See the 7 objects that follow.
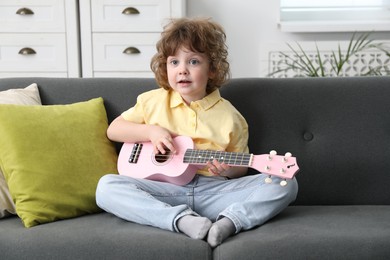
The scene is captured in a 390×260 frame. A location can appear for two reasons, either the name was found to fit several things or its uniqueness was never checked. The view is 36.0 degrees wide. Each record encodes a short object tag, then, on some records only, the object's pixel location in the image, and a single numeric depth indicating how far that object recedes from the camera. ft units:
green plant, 10.73
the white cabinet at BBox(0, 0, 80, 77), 10.38
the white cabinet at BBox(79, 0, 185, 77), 10.34
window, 11.35
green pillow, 5.47
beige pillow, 5.61
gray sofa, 5.20
